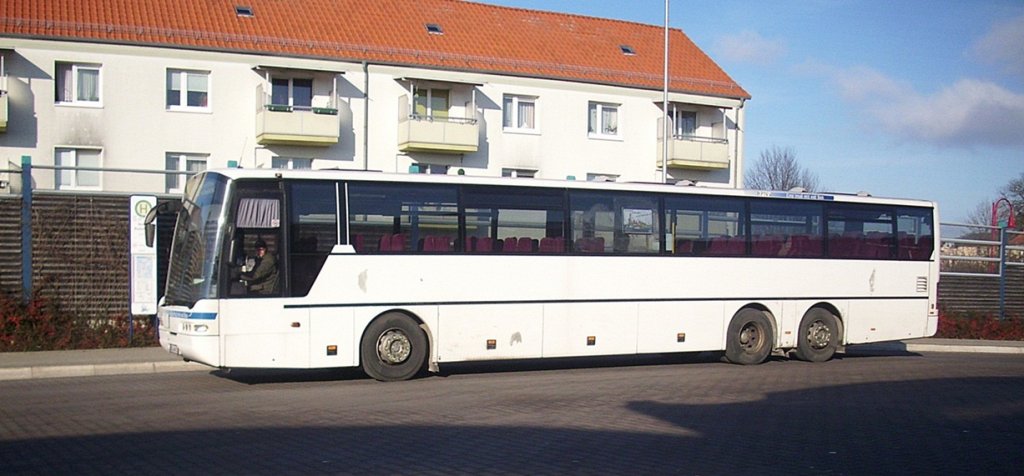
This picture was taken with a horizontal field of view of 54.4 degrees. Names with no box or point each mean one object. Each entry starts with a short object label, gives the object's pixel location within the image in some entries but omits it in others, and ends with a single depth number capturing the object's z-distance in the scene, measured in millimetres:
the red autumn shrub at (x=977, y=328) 29109
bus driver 14234
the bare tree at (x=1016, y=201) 53769
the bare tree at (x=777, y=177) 69312
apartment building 31688
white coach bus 14359
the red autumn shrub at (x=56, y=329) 18531
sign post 18594
